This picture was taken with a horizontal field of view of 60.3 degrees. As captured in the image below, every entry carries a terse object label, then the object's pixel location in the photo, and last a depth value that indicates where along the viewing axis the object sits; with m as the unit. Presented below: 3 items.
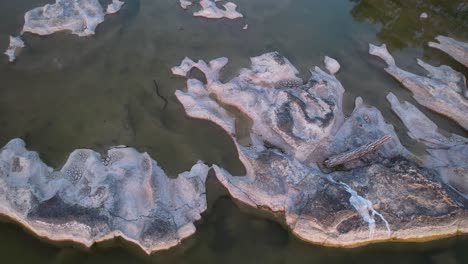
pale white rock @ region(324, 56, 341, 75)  13.08
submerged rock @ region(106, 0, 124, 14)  13.62
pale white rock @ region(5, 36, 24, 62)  11.76
